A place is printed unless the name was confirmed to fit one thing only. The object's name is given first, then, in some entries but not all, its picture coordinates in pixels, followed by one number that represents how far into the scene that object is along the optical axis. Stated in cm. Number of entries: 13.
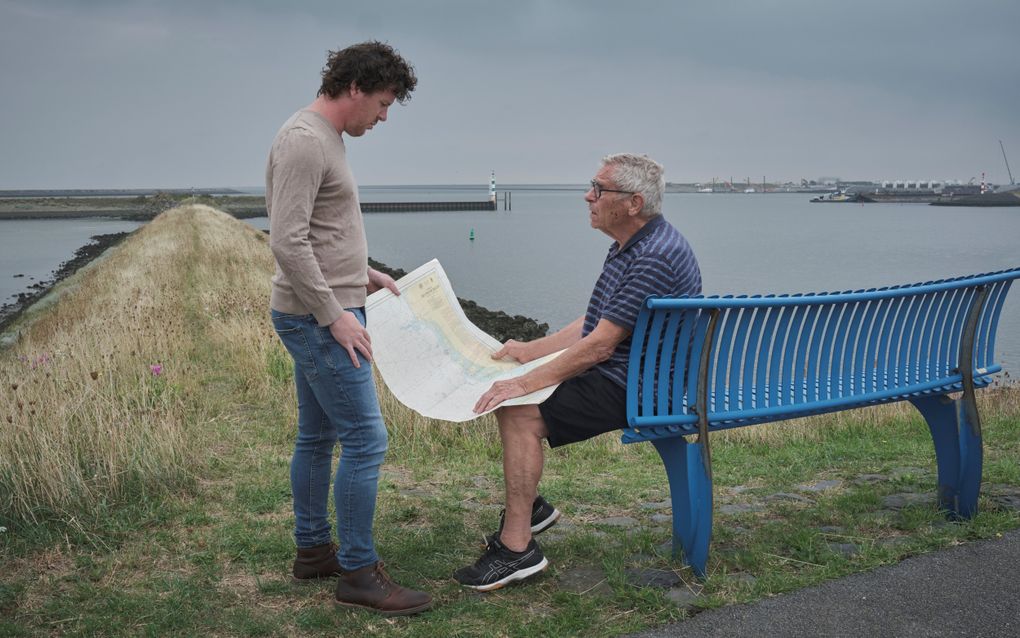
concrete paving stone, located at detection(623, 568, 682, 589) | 386
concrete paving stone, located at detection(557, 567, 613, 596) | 386
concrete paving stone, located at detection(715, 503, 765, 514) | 491
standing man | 344
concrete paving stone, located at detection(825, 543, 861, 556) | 416
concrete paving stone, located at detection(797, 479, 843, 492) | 525
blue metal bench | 388
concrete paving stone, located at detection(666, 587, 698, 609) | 367
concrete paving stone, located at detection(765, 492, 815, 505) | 504
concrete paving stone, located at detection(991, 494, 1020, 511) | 469
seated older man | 389
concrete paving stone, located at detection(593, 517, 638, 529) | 477
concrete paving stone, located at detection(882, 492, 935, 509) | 484
